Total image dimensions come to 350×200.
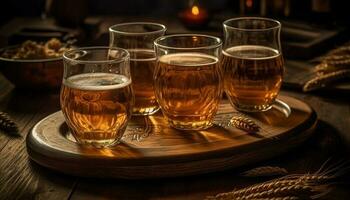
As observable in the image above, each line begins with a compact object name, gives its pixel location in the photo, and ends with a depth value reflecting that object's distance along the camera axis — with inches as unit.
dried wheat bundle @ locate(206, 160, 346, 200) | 35.6
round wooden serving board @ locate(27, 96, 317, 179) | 38.1
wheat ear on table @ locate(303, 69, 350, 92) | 51.3
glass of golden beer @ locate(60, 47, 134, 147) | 38.8
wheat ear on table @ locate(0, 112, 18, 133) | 45.3
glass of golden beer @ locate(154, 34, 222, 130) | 40.8
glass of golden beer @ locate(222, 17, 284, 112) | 44.0
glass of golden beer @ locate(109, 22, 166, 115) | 44.3
